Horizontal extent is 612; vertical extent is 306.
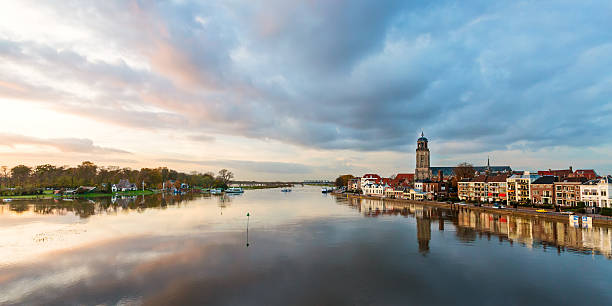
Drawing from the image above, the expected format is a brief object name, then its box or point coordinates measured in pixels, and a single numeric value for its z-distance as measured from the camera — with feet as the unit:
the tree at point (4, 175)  369.71
